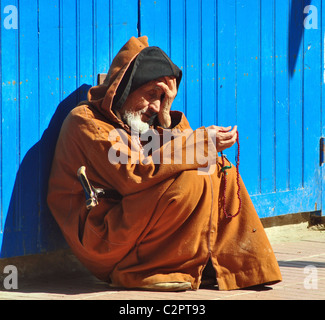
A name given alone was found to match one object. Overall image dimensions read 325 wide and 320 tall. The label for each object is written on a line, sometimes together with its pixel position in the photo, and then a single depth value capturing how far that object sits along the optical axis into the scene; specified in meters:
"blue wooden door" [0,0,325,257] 8.75
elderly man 8.39
